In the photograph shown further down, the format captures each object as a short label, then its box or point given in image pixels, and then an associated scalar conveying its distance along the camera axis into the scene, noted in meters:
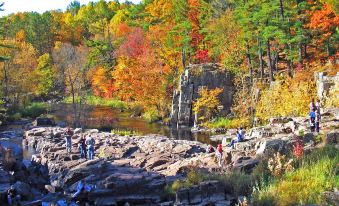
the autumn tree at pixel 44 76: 70.31
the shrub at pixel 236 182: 17.33
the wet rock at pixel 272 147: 21.52
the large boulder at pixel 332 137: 21.27
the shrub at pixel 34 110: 55.88
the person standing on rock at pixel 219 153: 23.43
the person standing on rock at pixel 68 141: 29.86
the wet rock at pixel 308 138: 22.95
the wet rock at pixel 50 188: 22.10
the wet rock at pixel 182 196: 17.44
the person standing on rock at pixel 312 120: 25.73
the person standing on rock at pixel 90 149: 27.59
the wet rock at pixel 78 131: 40.69
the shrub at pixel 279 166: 16.25
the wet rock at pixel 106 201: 19.28
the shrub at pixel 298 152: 17.65
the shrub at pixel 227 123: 44.66
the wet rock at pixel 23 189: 19.88
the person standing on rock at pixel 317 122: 25.15
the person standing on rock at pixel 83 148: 28.88
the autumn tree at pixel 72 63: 56.08
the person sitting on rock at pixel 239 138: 29.29
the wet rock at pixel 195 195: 17.39
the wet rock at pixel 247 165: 20.19
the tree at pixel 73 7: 134.50
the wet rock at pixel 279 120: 33.25
